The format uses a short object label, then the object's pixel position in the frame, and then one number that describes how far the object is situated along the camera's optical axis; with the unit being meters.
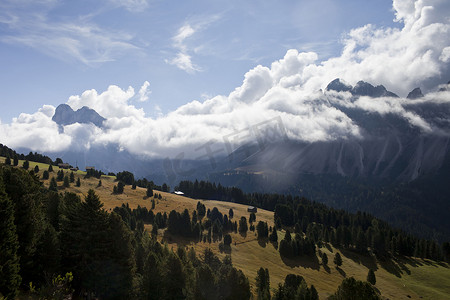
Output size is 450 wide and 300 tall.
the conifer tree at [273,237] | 139.12
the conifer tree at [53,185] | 134.00
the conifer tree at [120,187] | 179.00
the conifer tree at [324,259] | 122.06
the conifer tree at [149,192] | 184.10
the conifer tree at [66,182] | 157.25
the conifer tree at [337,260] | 120.81
